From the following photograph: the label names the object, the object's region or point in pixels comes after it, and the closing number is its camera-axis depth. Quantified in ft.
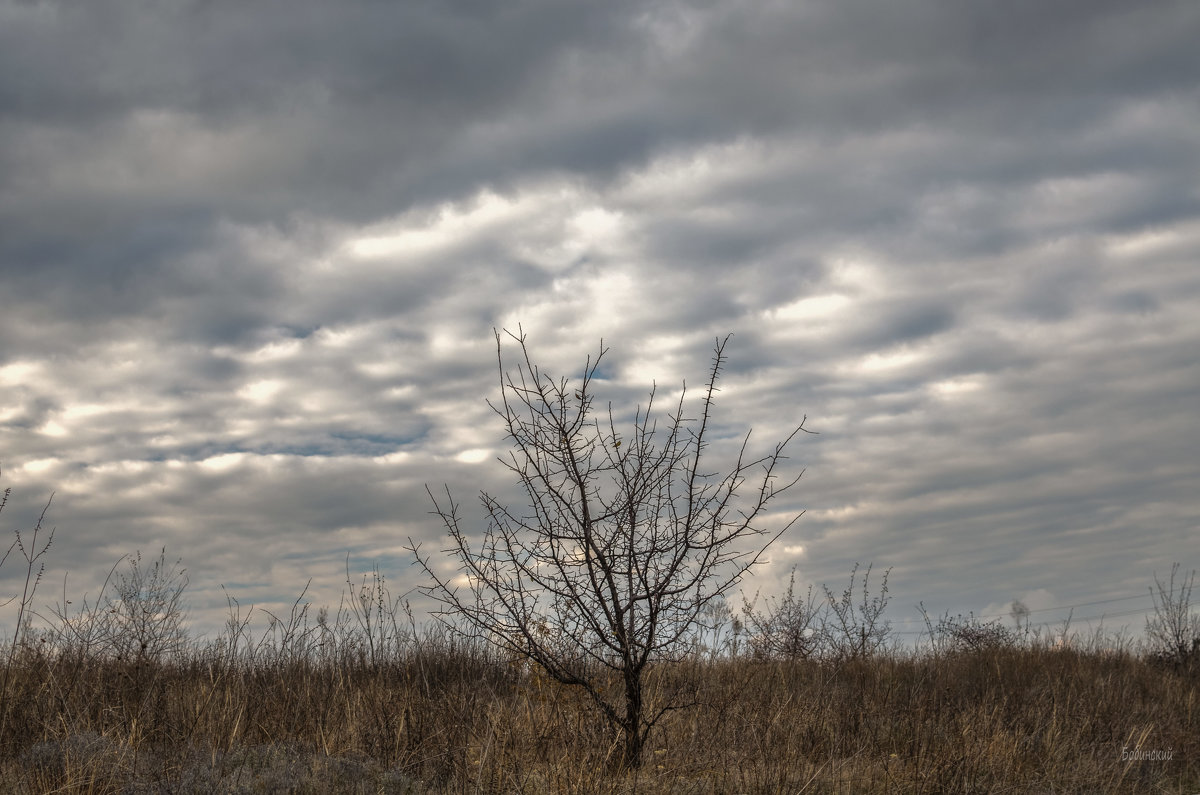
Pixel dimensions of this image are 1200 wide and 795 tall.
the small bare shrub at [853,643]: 45.26
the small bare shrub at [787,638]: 45.57
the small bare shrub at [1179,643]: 57.93
